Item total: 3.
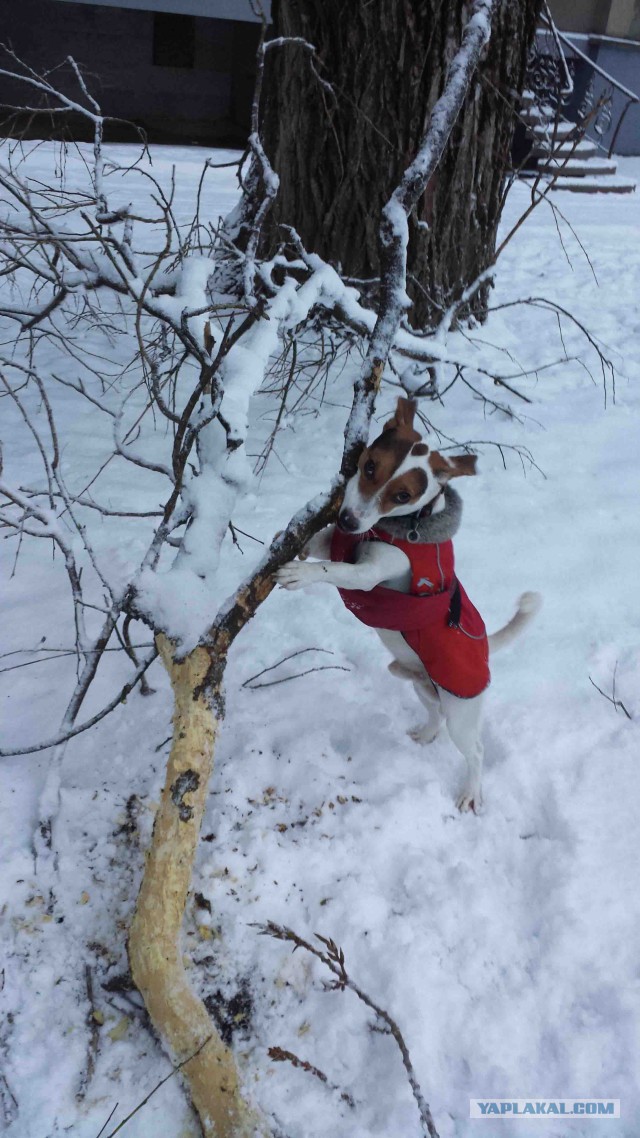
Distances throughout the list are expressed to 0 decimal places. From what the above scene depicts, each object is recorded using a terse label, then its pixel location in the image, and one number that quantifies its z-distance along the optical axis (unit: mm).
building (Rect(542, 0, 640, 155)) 12383
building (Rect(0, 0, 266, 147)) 11297
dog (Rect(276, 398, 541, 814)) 1948
